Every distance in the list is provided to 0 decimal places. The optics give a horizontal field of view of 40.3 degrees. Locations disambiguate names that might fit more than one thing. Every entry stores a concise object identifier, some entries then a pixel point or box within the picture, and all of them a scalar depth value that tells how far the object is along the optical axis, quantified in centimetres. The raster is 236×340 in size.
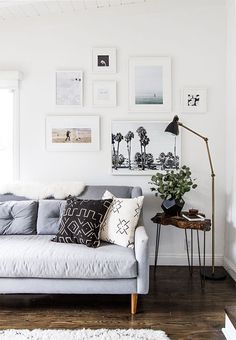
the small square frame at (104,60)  356
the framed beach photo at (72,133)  358
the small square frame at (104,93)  357
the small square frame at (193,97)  355
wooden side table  298
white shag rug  212
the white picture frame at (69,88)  357
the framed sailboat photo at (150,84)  355
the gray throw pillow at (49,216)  303
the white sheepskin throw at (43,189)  327
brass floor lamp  325
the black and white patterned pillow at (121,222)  271
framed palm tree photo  356
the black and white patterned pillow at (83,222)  268
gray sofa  243
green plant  315
